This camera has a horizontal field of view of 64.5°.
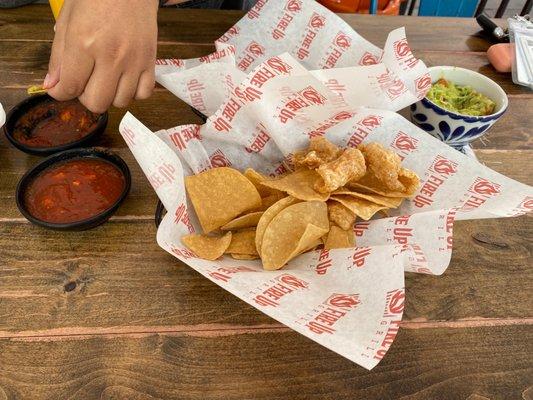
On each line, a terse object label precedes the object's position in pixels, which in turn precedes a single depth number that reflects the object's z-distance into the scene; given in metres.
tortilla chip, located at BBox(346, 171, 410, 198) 0.32
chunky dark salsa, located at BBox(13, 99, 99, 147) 0.36
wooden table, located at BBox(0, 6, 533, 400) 0.24
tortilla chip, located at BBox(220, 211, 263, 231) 0.30
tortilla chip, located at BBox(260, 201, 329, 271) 0.28
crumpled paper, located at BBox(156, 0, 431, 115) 0.35
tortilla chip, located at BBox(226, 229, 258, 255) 0.29
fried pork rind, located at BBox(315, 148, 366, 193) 0.30
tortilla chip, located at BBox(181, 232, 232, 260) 0.28
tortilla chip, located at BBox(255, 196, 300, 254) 0.29
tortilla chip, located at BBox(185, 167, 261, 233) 0.31
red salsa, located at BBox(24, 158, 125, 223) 0.30
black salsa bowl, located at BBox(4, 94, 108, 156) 0.34
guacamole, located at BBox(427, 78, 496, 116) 0.38
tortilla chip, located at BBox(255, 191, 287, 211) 0.33
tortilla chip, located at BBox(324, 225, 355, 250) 0.29
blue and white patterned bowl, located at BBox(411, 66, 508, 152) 0.35
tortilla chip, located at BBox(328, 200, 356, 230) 0.30
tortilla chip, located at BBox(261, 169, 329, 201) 0.31
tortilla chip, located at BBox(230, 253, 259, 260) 0.29
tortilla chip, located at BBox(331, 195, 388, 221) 0.30
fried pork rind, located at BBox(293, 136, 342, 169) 0.32
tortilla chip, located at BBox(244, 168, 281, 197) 0.33
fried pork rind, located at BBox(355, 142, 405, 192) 0.32
